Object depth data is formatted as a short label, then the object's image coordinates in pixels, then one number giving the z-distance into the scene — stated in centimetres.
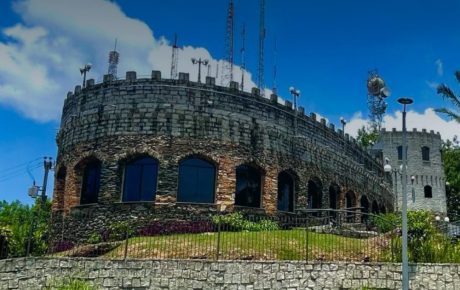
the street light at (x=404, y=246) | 1507
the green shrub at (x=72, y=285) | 1551
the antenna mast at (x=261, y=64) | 3535
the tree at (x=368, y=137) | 6053
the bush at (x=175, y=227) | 2233
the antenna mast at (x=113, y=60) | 3169
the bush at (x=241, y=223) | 2325
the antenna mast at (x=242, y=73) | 3261
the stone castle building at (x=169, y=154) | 2434
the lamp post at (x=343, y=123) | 3520
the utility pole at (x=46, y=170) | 2892
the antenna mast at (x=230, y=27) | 3328
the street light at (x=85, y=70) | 2808
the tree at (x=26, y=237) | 2128
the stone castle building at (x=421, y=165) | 5381
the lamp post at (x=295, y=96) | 2867
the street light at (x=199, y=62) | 2816
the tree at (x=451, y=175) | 5174
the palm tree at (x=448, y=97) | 2581
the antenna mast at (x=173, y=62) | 3177
